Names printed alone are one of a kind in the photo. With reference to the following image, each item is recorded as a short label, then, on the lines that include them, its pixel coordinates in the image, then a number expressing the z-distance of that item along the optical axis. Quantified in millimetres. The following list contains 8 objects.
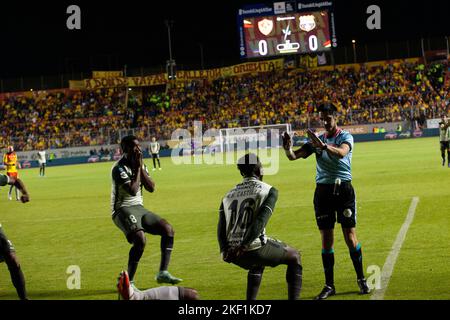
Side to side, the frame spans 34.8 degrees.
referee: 9156
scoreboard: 57156
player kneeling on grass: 7188
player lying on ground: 5766
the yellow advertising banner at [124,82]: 72125
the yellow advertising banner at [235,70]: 69562
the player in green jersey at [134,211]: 9859
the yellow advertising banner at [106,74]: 73688
